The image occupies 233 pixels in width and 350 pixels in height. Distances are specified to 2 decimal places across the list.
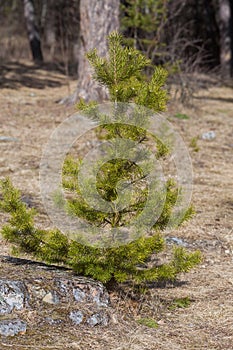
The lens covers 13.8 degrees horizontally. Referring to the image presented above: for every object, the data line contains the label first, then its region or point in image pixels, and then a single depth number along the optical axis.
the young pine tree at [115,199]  6.48
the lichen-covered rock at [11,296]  6.04
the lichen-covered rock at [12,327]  5.78
